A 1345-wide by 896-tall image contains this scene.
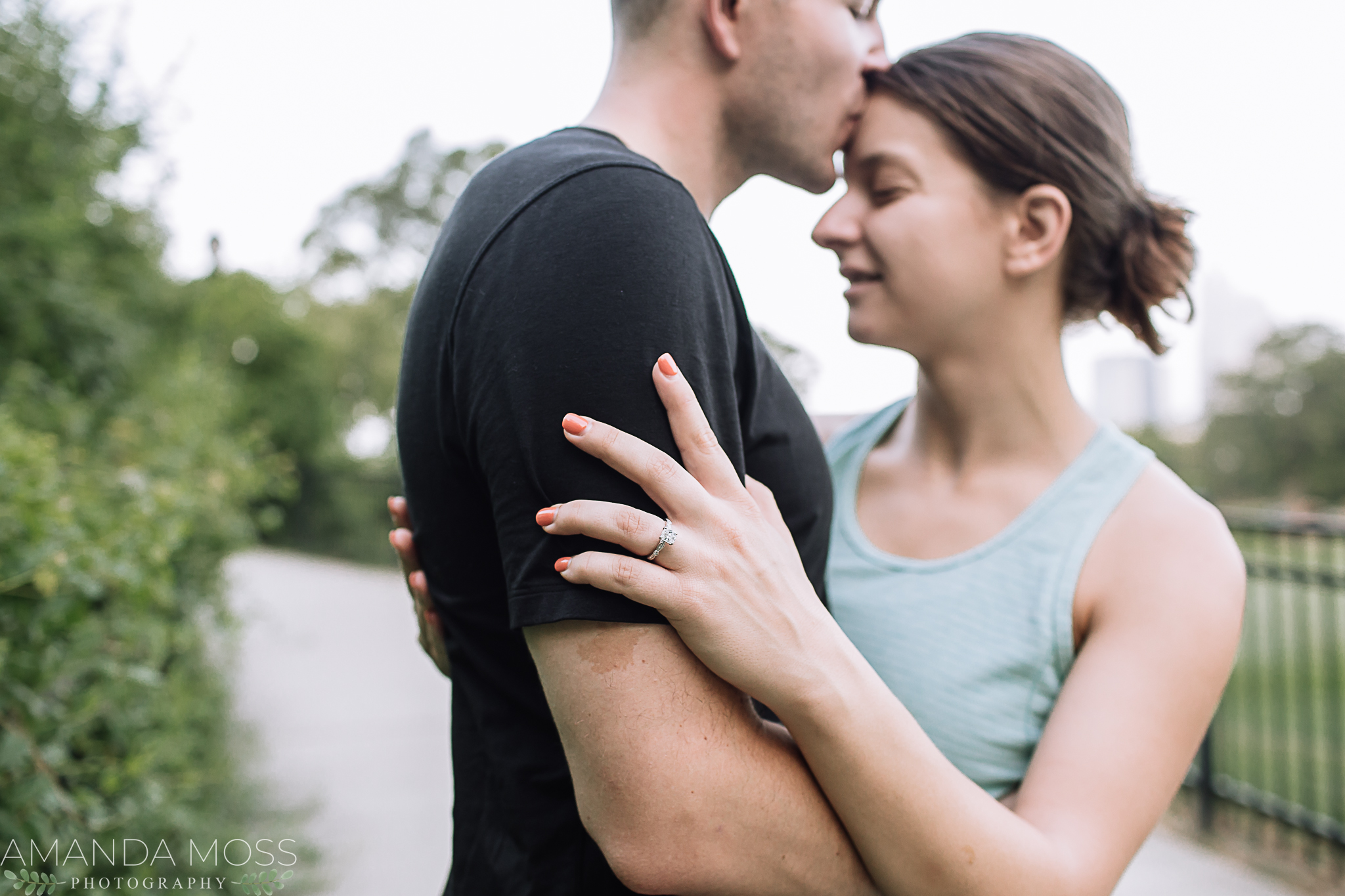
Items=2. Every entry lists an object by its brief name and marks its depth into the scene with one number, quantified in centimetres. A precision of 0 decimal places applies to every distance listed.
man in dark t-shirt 94
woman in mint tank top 99
